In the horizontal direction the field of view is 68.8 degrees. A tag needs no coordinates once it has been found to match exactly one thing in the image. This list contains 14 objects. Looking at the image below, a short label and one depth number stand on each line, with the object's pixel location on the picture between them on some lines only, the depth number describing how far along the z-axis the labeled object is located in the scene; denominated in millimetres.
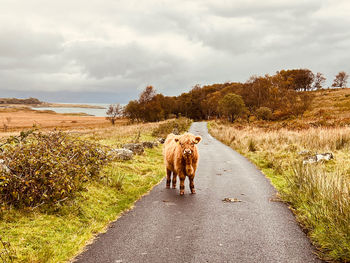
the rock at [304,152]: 14003
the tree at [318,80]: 105562
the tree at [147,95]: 78681
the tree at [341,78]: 111000
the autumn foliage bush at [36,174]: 5496
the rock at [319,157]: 12139
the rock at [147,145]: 17641
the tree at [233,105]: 59156
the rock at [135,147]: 15144
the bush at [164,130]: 28862
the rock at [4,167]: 5451
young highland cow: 7344
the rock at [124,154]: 12541
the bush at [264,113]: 54312
